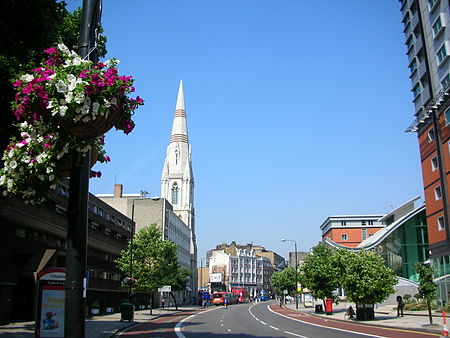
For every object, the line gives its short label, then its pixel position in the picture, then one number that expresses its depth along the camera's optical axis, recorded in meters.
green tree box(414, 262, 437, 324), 27.25
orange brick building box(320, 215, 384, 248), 105.50
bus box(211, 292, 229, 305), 88.69
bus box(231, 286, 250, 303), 105.56
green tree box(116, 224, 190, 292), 50.03
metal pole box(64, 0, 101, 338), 6.12
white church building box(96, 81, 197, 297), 99.51
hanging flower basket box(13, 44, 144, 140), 6.22
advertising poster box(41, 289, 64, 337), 13.20
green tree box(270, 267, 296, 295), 91.75
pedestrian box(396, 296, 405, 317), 36.72
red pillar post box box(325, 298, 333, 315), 44.07
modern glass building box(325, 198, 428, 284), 61.50
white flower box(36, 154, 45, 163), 6.79
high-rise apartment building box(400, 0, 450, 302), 44.56
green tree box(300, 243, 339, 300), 47.72
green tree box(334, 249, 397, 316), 32.81
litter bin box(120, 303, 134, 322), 35.50
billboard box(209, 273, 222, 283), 96.25
